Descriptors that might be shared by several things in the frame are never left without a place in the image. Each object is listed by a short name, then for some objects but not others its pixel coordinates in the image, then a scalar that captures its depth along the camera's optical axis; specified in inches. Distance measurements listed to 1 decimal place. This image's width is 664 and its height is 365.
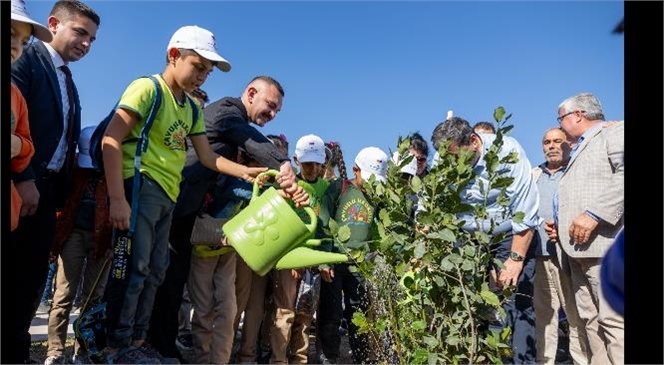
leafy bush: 77.6
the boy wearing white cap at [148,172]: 87.1
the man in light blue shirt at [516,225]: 116.8
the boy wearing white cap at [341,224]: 144.9
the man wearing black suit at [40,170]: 84.5
